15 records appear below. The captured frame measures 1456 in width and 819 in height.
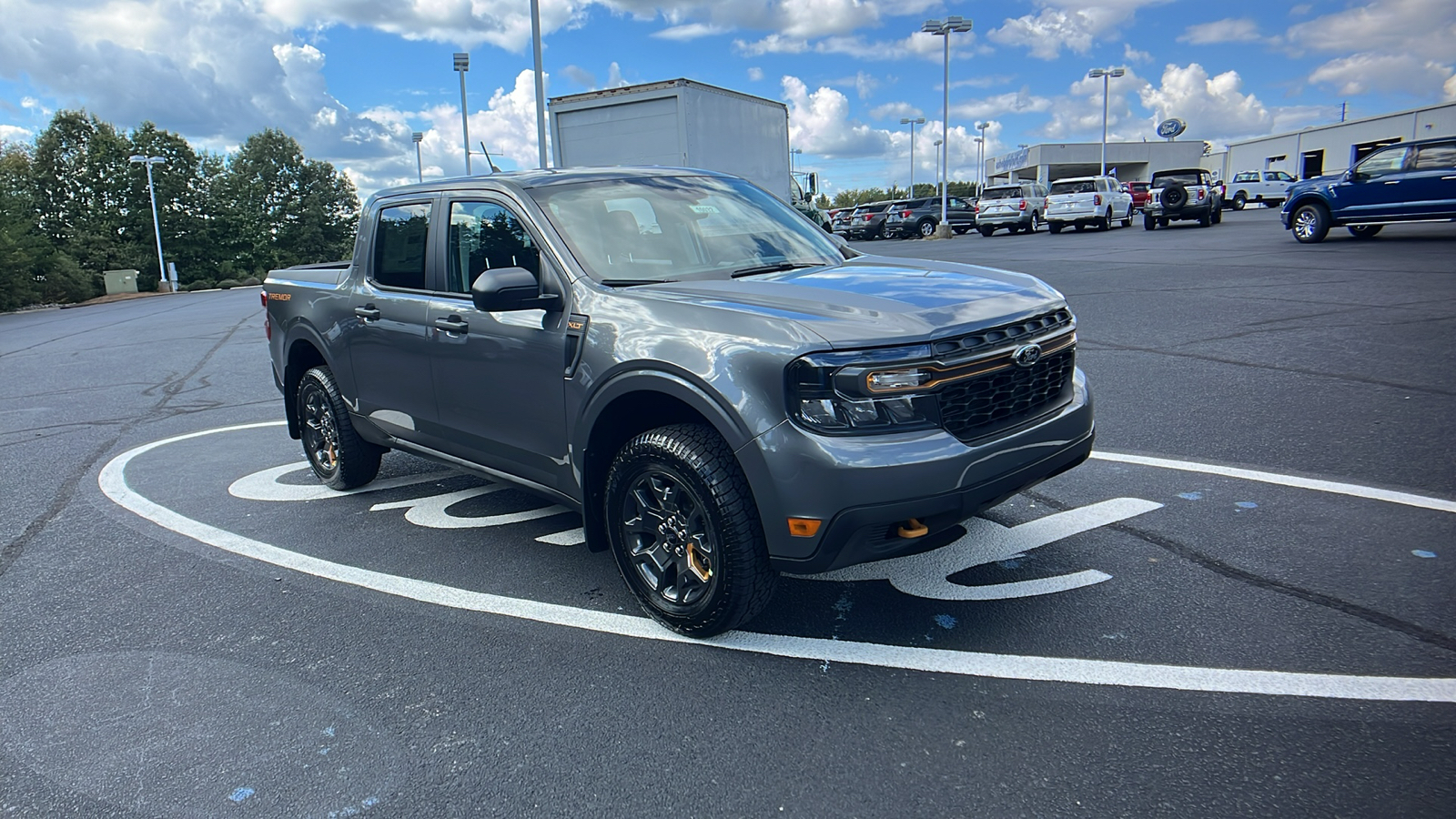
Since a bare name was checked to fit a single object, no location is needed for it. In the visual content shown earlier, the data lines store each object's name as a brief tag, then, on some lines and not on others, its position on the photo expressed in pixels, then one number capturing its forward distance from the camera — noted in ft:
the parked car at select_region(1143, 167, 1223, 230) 97.71
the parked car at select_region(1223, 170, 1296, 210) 181.68
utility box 144.77
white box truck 60.80
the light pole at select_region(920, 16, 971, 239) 151.23
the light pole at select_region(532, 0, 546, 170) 68.03
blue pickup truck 60.44
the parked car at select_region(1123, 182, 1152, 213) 141.90
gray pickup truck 10.21
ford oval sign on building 234.17
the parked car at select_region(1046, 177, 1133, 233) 105.09
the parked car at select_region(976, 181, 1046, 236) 115.44
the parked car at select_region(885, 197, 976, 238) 130.21
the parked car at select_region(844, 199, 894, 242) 134.31
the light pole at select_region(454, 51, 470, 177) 126.93
